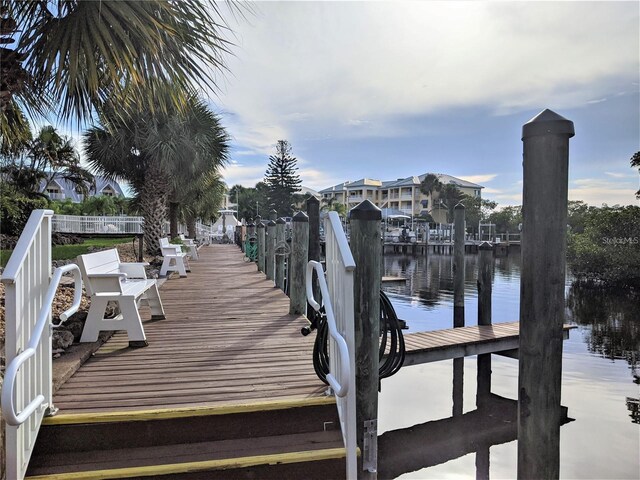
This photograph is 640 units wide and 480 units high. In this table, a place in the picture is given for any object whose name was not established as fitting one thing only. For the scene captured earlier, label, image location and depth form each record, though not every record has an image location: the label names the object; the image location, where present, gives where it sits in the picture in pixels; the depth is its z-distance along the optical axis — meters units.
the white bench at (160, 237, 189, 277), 9.56
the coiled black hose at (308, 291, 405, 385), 2.75
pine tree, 59.41
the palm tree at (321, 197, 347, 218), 69.94
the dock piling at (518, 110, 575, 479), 1.88
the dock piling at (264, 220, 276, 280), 7.72
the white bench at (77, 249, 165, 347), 3.57
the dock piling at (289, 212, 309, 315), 5.11
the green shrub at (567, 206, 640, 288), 20.66
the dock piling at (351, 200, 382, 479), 2.58
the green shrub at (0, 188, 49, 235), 14.24
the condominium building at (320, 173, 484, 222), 75.62
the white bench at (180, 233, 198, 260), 14.69
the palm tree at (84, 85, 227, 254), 12.68
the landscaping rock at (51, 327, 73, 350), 3.38
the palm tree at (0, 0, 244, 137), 3.70
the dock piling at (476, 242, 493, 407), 7.28
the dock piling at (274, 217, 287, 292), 8.22
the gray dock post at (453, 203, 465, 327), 8.84
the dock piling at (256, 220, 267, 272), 10.20
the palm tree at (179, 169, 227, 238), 21.55
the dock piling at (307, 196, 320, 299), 5.13
